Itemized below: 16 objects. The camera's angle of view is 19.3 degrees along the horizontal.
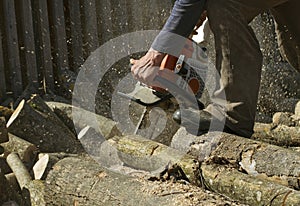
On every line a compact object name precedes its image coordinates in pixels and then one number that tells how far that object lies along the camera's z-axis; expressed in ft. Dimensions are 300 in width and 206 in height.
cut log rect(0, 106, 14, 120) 23.10
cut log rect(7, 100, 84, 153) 20.79
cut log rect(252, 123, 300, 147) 20.39
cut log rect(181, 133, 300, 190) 15.30
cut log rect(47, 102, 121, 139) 21.88
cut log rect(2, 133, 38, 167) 19.78
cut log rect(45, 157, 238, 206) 12.80
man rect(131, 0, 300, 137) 15.72
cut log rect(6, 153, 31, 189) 17.83
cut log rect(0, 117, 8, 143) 20.37
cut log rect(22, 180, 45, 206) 15.93
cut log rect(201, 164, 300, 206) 13.17
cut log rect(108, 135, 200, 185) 15.60
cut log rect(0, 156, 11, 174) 18.66
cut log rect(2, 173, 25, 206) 16.61
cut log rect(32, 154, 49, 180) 17.42
